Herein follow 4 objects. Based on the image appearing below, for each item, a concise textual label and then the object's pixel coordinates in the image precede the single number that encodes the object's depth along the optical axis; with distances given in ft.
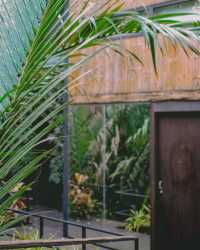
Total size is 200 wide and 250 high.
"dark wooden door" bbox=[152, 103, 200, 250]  23.52
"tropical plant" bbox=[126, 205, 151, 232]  31.99
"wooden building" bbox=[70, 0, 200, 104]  22.76
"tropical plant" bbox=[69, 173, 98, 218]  36.32
